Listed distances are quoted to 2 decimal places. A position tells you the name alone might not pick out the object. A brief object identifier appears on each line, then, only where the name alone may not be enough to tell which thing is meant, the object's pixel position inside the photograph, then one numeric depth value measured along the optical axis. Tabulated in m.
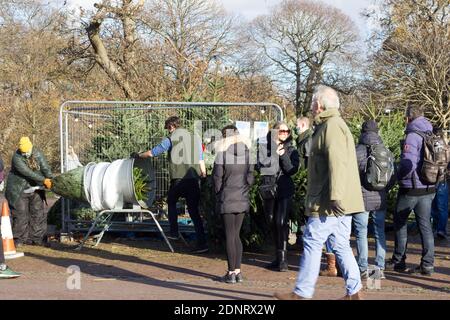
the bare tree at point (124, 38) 21.38
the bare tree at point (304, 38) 47.31
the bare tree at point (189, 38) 20.98
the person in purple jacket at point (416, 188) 8.67
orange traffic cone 10.61
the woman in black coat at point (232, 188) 8.49
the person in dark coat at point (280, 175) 9.10
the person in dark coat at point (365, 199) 8.43
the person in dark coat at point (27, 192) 11.55
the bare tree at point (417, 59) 26.48
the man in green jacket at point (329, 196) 6.50
